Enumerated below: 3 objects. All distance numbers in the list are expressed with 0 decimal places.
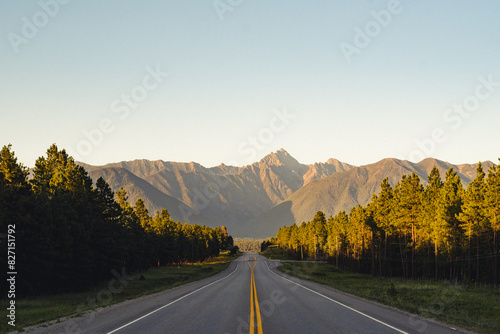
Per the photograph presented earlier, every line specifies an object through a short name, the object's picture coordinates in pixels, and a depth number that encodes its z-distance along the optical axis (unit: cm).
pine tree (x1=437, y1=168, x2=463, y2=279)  4962
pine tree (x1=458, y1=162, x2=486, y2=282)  4566
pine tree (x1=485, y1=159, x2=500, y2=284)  4309
